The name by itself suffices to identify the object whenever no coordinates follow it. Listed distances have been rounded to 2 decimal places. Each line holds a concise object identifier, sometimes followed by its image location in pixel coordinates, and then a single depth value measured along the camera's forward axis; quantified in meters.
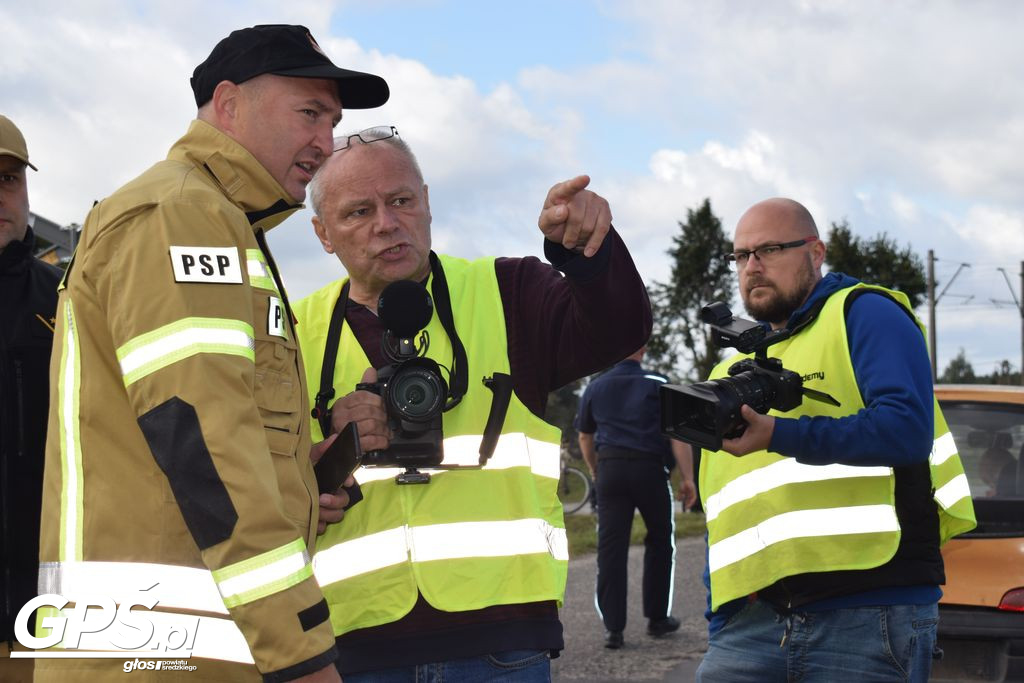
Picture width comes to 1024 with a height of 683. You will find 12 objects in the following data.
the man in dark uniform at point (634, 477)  8.39
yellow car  4.88
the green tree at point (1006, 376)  59.92
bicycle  19.42
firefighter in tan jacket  1.95
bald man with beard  3.35
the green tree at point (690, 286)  60.50
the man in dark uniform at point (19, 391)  3.28
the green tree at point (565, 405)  49.53
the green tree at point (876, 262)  59.09
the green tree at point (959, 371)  77.38
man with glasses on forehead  2.74
